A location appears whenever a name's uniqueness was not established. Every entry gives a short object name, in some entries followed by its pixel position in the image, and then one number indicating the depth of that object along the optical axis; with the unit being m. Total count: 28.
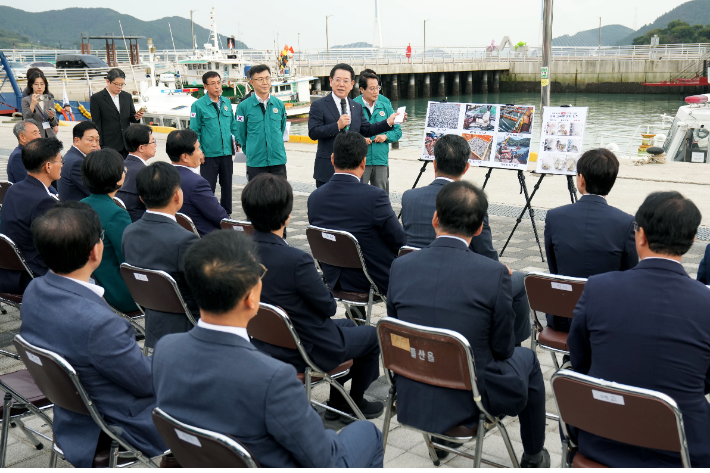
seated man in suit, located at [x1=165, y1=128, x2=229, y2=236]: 4.54
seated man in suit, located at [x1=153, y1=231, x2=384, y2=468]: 1.63
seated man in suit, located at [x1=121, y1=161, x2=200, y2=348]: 3.18
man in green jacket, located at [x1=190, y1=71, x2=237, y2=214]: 7.20
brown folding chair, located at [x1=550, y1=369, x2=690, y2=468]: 1.78
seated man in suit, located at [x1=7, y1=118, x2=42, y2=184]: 6.02
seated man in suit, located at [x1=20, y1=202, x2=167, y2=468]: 2.14
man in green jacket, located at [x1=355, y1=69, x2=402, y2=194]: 6.79
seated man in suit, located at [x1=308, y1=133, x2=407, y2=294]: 3.86
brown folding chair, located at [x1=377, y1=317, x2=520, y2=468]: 2.21
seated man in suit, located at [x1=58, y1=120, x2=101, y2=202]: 5.07
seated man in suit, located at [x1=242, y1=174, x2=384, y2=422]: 2.77
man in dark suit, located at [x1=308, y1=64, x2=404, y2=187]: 6.41
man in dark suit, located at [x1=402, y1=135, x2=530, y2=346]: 3.58
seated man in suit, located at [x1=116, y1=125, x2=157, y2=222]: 4.72
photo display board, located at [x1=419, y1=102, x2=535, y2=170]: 5.86
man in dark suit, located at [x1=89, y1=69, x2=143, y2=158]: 7.46
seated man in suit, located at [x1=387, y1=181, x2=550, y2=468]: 2.34
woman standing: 8.02
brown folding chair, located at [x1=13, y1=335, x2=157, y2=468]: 2.04
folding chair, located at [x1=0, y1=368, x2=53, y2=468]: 2.55
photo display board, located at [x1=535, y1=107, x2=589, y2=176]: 5.62
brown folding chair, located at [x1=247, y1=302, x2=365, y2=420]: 2.62
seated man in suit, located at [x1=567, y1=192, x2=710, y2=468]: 1.95
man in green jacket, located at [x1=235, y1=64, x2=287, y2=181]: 6.80
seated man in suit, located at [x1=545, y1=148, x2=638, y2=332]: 3.15
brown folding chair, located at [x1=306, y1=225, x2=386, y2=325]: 3.64
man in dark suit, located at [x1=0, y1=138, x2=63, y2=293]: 4.00
